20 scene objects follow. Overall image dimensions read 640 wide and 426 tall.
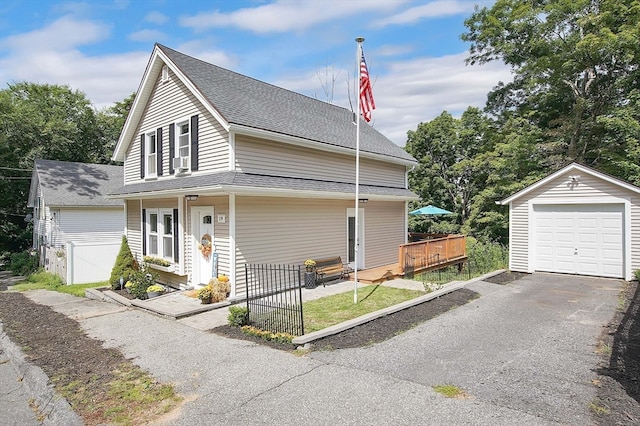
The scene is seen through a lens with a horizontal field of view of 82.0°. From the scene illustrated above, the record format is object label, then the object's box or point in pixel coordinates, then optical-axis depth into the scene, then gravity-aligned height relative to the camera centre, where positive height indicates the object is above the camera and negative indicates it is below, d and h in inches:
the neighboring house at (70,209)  770.8 -5.2
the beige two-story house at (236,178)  417.7 +37.2
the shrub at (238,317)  311.9 -94.7
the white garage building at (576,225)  481.1 -28.2
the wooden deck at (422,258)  522.6 -83.4
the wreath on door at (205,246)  439.2 -47.7
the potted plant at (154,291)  438.9 -101.5
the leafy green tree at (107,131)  1277.1 +264.5
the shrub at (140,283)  435.8 -93.4
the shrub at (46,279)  608.5 -127.7
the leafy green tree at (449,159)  903.7 +116.8
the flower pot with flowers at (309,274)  462.9 -85.8
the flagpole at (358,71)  367.3 +140.0
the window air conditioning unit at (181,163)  468.8 +55.3
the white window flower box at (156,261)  492.4 -74.9
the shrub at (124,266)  489.4 -82.1
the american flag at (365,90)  385.4 +120.7
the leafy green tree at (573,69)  657.0 +276.9
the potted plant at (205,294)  389.1 -93.5
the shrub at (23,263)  803.0 -128.5
